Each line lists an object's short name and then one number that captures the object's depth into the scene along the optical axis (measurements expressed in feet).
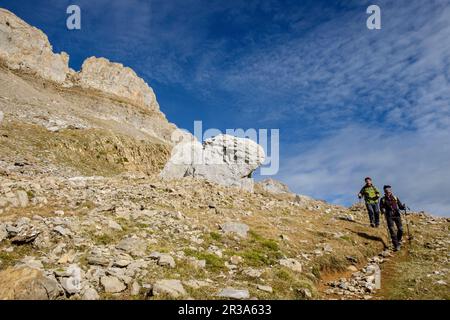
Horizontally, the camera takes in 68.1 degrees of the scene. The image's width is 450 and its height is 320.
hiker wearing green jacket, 60.29
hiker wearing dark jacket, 51.55
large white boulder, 74.43
